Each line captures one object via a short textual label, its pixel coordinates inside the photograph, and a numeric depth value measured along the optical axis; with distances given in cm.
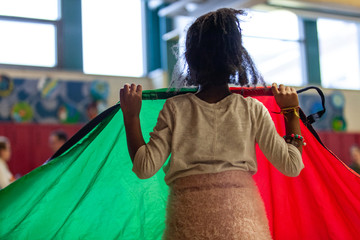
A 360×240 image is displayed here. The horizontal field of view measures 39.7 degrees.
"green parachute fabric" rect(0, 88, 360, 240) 177
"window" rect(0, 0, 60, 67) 629
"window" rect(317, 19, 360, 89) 837
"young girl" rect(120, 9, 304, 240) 116
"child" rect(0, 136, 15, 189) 405
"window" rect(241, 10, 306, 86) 787
